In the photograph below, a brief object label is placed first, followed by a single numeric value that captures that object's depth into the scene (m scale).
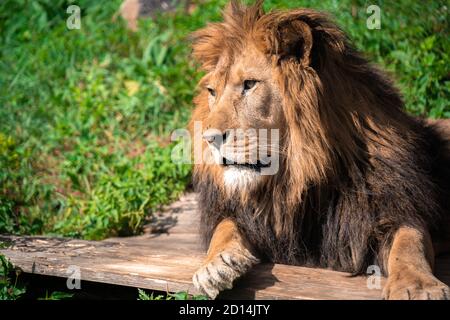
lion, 7.09
